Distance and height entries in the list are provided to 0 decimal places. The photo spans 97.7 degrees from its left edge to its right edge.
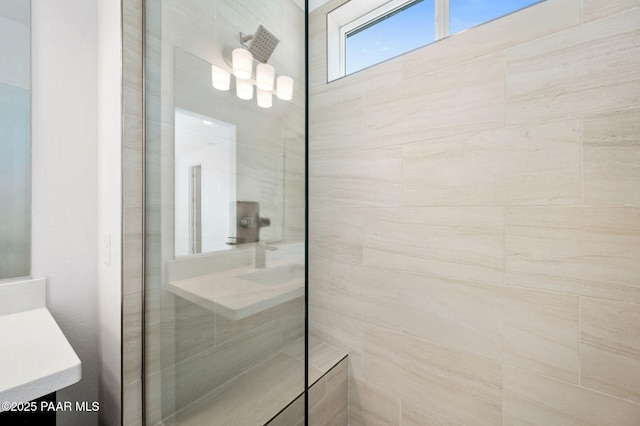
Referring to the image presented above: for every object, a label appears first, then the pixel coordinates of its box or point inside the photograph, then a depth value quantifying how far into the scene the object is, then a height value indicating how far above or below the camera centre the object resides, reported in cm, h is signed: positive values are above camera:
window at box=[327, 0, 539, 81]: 114 +89
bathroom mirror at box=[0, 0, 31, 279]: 89 +25
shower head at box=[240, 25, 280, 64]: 73 +45
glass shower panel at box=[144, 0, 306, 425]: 75 +0
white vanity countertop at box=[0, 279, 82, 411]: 56 -33
